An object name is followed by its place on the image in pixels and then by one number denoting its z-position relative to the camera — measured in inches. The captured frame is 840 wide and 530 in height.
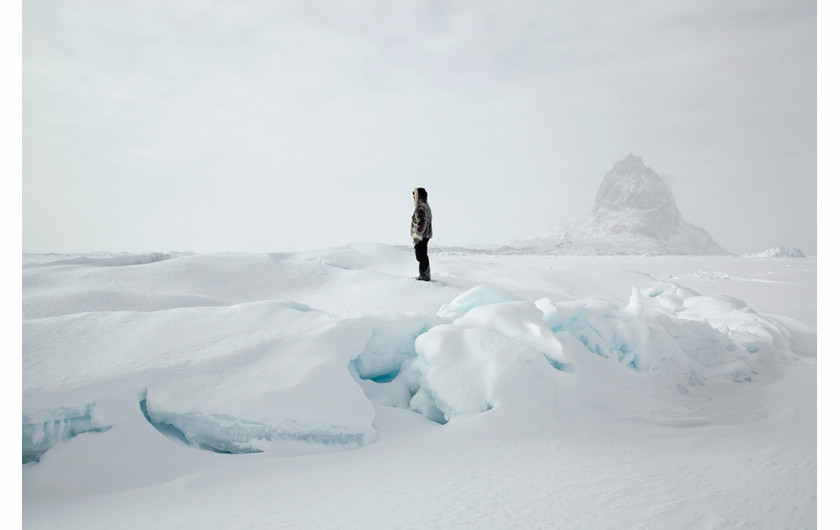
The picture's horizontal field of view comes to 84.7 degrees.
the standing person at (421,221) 259.3
